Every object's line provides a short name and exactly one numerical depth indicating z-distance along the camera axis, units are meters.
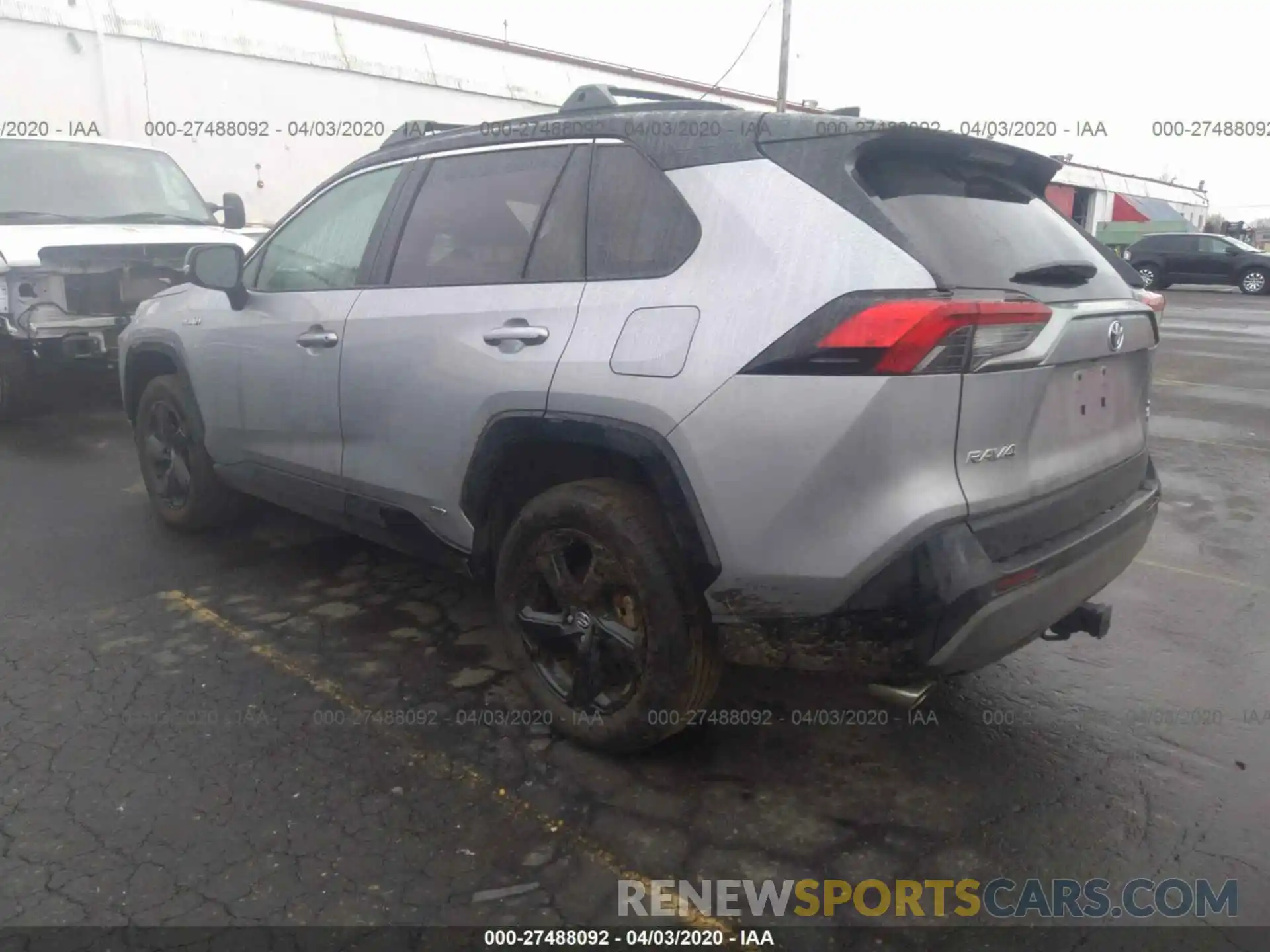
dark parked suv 24.48
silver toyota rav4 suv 2.24
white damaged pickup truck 6.61
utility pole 21.36
